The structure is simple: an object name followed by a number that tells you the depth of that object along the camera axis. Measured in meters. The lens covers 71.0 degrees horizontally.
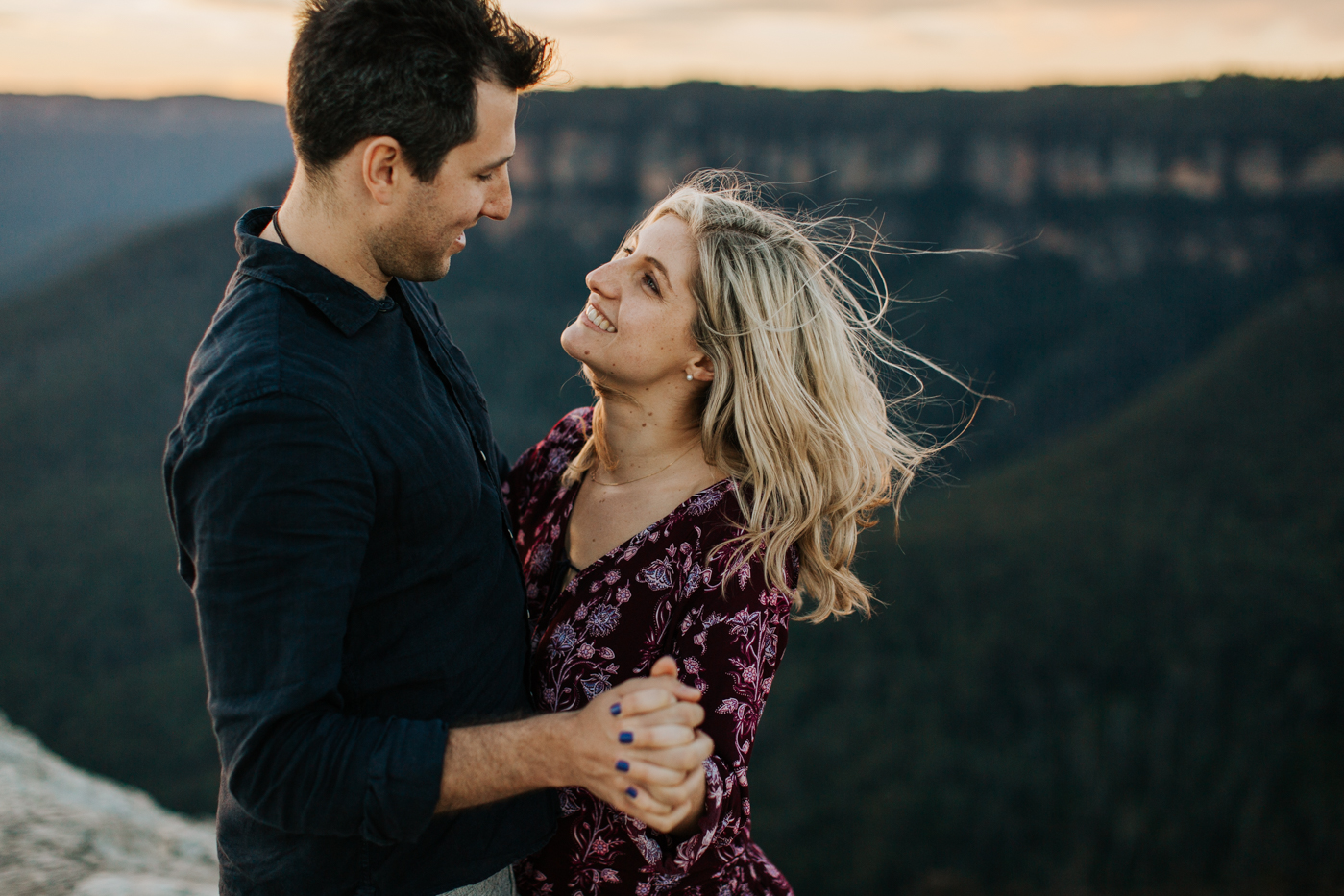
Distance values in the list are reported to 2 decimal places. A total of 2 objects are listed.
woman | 2.26
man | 1.56
